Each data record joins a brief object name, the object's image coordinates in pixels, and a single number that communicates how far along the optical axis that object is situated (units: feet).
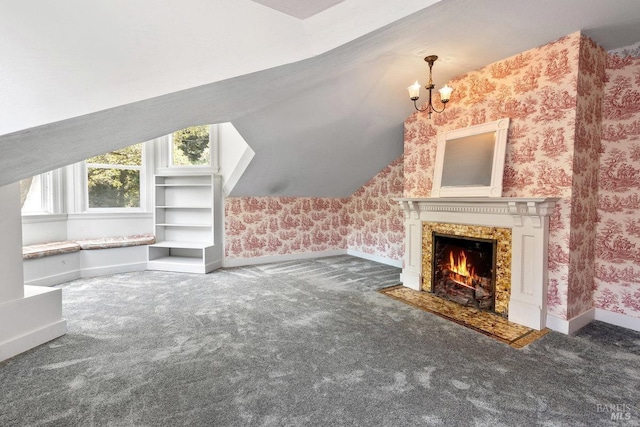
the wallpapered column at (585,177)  8.29
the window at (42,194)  13.60
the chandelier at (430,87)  8.96
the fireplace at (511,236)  8.57
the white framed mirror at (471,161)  9.59
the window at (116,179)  15.25
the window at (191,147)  16.38
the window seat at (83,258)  12.01
